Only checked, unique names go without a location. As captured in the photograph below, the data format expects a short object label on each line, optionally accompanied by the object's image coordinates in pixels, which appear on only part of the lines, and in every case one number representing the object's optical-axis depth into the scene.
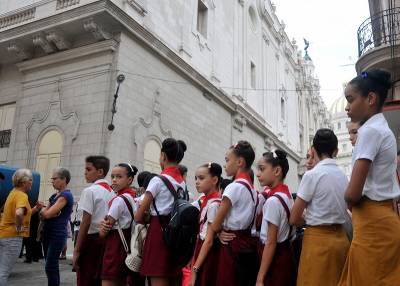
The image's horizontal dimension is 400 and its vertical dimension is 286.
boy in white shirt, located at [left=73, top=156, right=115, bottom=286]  4.14
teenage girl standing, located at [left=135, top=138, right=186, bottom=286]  3.45
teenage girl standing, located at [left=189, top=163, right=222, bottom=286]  3.23
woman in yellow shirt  4.80
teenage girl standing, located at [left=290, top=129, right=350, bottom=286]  2.61
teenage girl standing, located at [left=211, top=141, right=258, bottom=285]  3.12
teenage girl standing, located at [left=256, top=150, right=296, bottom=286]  2.91
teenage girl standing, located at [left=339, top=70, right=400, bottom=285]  2.12
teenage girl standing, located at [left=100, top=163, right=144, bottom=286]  3.79
